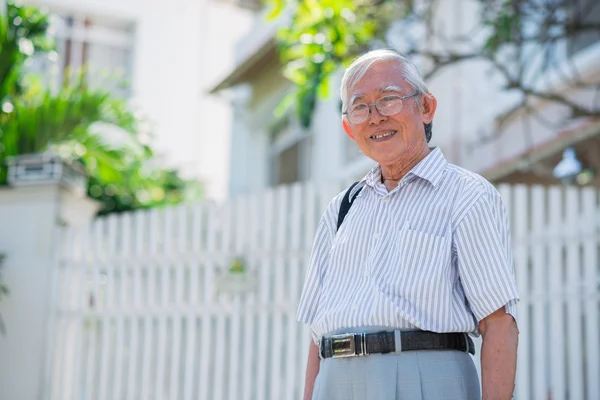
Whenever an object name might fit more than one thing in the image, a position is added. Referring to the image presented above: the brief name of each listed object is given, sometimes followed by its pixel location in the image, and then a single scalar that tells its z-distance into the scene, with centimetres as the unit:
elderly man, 252
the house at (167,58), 1638
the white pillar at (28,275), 655
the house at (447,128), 789
